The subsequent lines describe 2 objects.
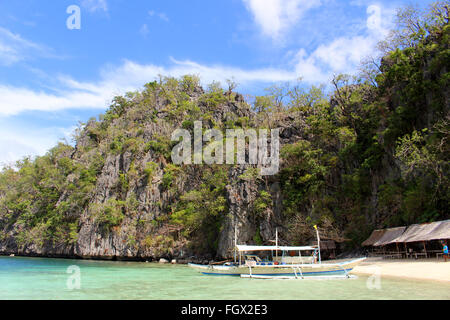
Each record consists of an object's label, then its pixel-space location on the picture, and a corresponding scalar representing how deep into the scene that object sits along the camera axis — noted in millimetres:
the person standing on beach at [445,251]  16858
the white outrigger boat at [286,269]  17125
